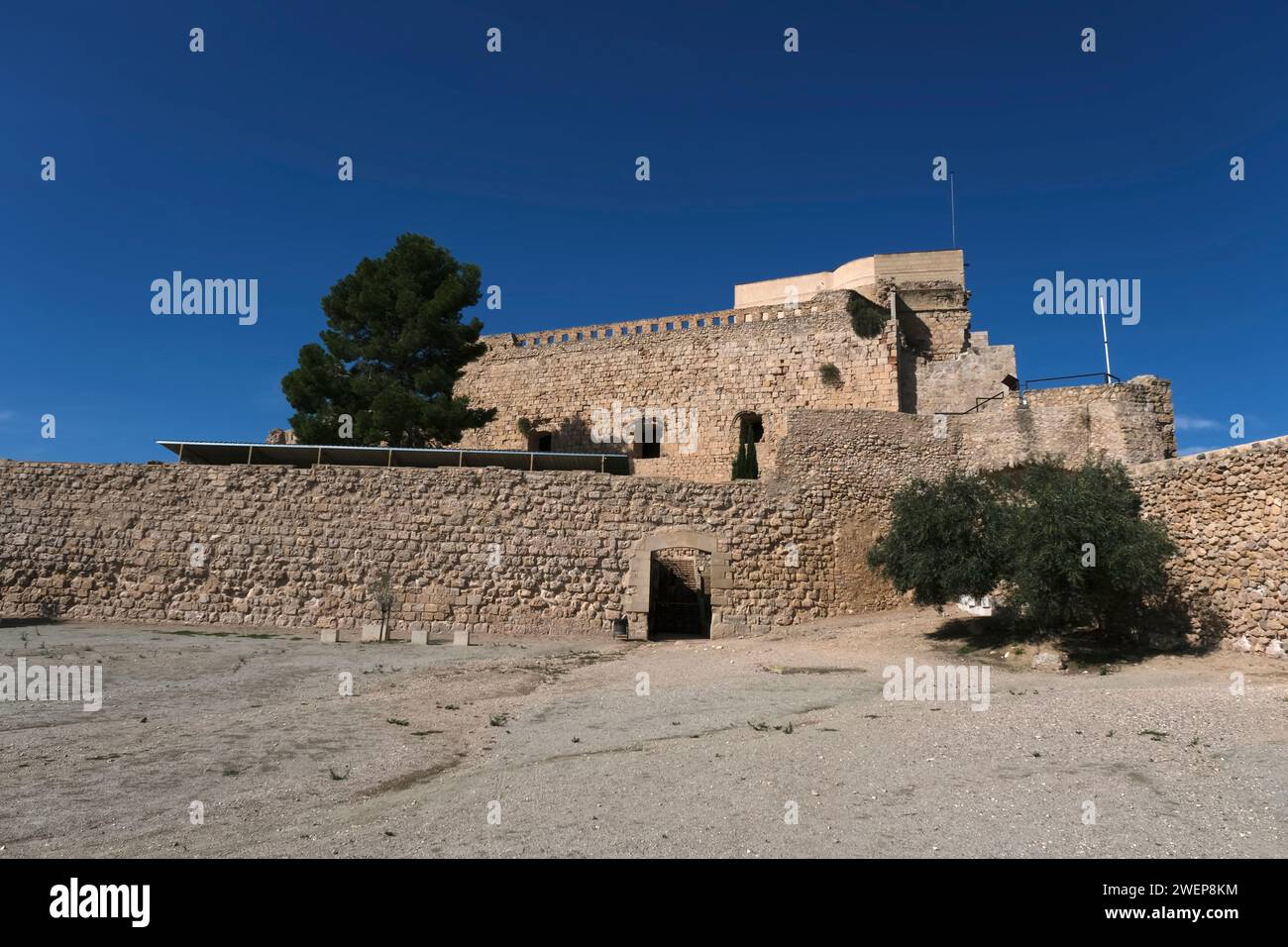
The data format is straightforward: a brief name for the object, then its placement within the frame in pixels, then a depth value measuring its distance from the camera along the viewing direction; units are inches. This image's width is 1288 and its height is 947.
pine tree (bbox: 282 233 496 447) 909.2
